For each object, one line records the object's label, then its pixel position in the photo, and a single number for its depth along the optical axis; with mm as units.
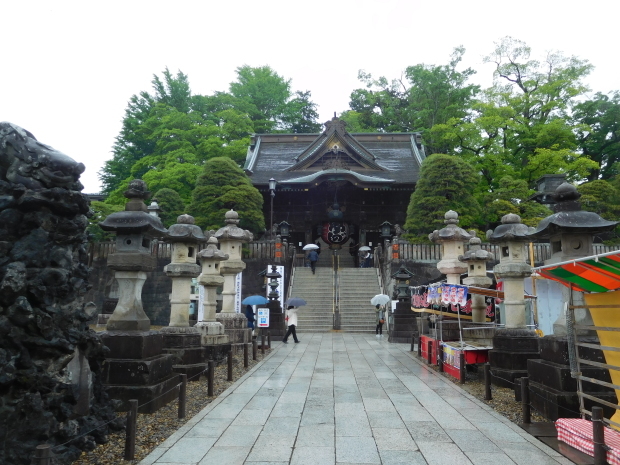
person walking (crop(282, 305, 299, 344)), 16594
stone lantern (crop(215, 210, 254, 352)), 14586
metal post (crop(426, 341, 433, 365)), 12094
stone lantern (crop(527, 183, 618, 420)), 6098
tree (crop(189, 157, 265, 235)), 24953
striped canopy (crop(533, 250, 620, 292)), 4496
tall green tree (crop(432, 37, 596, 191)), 28109
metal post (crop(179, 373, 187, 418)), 6445
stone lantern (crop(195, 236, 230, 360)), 11422
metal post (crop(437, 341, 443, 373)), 11133
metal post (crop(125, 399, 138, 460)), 4793
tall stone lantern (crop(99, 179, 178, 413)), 6664
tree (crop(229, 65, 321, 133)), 44844
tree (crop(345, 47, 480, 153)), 39812
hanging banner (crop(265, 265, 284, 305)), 21125
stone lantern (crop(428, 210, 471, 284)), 14750
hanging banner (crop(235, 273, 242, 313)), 17353
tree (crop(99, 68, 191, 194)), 35219
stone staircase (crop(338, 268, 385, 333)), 21547
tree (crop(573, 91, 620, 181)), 30391
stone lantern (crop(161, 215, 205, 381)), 9469
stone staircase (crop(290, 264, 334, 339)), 21406
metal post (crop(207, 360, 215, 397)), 7902
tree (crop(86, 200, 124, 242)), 23534
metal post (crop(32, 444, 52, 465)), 3377
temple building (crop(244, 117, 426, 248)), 28880
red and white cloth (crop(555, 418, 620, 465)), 4377
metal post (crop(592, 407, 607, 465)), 4289
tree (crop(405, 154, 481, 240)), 23781
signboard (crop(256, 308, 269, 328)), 16328
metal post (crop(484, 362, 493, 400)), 7668
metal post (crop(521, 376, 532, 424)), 6168
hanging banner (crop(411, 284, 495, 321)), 10594
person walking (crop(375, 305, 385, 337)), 19175
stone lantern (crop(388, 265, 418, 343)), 17844
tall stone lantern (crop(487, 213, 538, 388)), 8805
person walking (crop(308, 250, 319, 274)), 25844
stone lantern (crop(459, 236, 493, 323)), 13305
